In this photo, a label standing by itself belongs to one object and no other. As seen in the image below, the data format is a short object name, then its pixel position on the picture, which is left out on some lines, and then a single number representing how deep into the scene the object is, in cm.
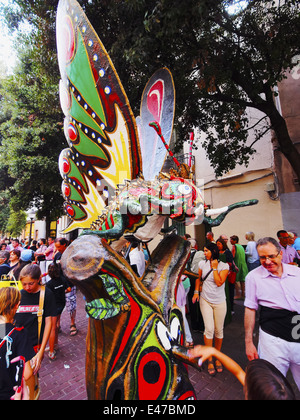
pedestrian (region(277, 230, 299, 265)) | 495
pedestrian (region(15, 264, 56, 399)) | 236
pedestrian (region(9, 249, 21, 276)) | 470
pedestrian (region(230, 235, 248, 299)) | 607
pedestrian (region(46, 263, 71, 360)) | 391
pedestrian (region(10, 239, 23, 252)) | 814
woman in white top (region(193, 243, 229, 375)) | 337
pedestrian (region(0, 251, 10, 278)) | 409
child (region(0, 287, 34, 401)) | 151
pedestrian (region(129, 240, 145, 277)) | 482
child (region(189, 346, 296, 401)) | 79
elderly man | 202
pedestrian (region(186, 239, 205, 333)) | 455
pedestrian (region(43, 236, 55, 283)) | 626
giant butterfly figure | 152
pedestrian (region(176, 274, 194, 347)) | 333
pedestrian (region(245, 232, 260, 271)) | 608
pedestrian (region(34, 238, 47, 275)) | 506
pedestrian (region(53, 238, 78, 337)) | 451
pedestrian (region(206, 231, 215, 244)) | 586
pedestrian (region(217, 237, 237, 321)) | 484
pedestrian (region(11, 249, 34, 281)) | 438
